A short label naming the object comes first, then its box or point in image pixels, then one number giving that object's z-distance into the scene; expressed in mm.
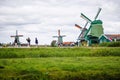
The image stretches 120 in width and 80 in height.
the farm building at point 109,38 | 45388
